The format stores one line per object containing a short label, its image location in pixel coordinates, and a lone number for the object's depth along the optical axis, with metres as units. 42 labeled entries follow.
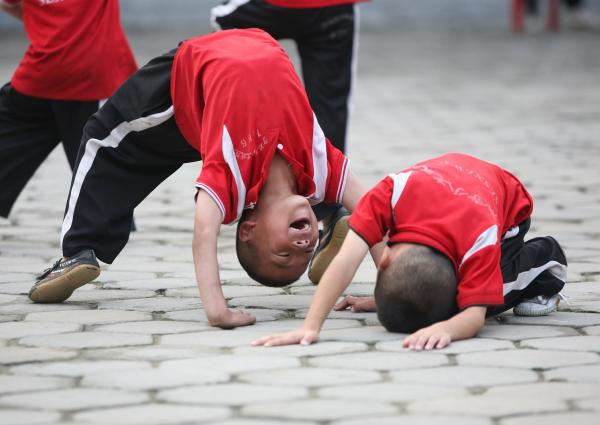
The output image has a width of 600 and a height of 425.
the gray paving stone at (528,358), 7.24
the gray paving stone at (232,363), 7.14
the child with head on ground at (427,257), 7.56
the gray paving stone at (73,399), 6.46
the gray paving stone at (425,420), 6.16
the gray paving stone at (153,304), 8.89
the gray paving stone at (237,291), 9.37
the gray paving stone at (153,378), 6.81
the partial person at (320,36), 12.58
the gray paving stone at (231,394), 6.54
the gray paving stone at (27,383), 6.77
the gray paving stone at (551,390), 6.60
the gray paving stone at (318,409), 6.29
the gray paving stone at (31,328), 8.06
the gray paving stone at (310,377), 6.87
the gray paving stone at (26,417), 6.20
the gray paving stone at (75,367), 7.09
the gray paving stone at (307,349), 7.46
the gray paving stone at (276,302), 8.97
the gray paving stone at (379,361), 7.20
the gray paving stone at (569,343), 7.62
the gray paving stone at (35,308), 8.76
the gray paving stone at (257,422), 6.18
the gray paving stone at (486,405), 6.33
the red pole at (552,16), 38.19
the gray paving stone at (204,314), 8.53
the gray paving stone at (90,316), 8.45
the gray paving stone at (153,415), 6.19
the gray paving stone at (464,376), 6.87
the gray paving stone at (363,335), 7.86
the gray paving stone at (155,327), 8.15
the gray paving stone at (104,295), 9.23
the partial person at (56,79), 10.82
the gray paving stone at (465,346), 7.54
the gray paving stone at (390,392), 6.60
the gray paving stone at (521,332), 7.95
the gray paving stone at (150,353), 7.44
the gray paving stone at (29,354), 7.39
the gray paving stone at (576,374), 6.93
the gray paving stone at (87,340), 7.74
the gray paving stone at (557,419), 6.14
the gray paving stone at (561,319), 8.31
